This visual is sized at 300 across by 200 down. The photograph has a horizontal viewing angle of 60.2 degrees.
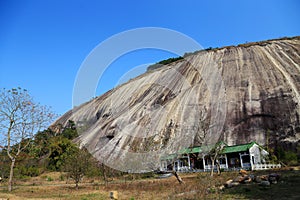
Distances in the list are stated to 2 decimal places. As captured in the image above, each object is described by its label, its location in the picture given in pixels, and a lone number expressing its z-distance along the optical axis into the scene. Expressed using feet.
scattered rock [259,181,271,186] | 44.96
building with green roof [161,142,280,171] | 81.51
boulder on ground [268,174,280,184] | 46.97
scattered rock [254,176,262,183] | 49.47
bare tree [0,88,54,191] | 71.85
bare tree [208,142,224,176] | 75.92
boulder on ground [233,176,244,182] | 50.70
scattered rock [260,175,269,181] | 48.81
